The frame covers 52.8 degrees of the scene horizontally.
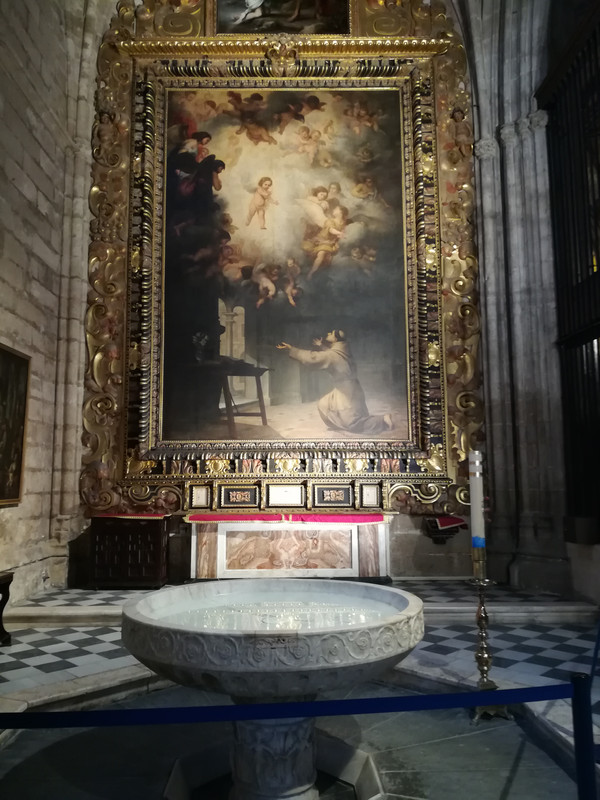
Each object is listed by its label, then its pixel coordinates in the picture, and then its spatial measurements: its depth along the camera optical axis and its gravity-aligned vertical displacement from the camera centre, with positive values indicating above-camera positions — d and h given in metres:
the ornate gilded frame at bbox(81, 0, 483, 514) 7.93 +2.83
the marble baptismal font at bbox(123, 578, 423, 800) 2.26 -0.66
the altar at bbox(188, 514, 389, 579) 7.20 -0.75
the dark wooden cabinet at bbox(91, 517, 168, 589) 7.16 -0.82
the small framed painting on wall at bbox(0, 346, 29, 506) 6.32 +0.69
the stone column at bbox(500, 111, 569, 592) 7.29 +1.47
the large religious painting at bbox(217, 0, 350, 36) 8.87 +6.80
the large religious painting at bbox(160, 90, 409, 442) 8.08 +2.97
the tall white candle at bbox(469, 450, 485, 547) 3.43 -0.09
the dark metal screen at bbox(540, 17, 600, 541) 6.59 +2.47
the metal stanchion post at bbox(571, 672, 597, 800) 1.70 -0.72
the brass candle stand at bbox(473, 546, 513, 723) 3.44 -0.99
